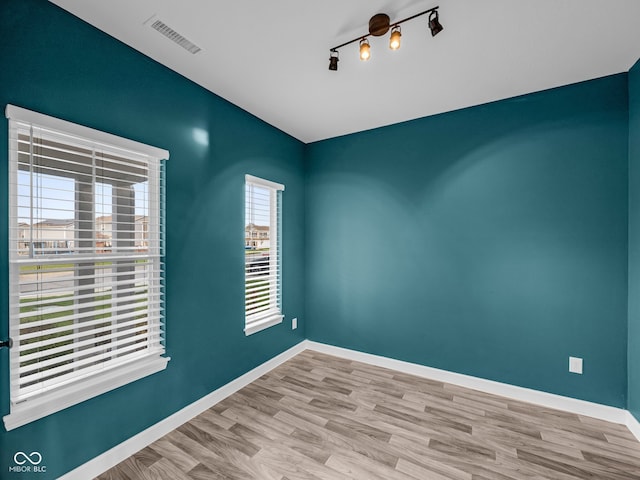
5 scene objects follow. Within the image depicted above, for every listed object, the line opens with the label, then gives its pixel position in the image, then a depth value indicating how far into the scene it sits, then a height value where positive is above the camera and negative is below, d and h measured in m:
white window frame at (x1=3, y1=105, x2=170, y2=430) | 1.45 -0.82
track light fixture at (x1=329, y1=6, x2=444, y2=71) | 1.61 +1.30
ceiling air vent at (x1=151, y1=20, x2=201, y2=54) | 1.75 +1.33
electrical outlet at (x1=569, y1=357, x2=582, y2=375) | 2.38 -1.05
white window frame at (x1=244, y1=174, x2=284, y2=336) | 3.25 -0.22
